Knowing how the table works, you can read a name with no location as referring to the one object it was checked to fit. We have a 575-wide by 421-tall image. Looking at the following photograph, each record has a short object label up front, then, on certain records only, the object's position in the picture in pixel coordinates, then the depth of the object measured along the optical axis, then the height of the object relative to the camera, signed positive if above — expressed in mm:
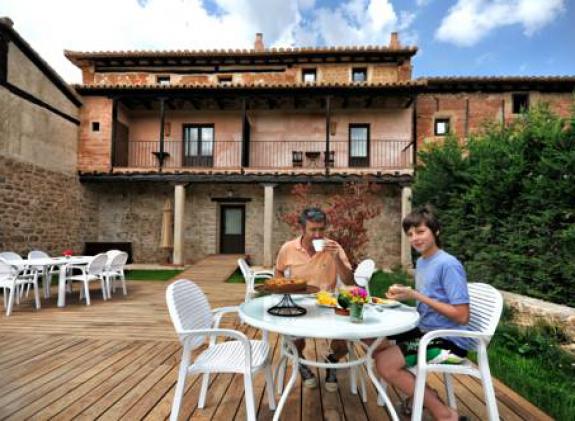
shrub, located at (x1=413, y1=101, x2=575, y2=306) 3668 +169
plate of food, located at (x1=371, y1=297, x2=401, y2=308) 2095 -566
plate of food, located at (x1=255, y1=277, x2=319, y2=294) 1895 -418
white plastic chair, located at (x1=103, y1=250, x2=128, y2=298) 5723 -960
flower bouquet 1750 -487
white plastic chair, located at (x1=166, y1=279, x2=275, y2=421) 1795 -871
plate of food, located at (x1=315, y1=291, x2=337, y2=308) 2041 -535
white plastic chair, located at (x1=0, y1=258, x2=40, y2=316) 4637 -992
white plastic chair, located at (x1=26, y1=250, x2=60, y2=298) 5500 -1034
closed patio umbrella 10656 -443
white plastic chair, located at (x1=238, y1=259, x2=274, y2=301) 4141 -818
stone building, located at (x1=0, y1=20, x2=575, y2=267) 10344 +2999
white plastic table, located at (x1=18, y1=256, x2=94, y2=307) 4930 -803
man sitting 2543 -412
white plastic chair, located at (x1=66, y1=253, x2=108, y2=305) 5262 -967
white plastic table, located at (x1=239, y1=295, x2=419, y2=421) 1587 -573
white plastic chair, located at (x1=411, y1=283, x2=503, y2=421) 1684 -679
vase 1755 -521
